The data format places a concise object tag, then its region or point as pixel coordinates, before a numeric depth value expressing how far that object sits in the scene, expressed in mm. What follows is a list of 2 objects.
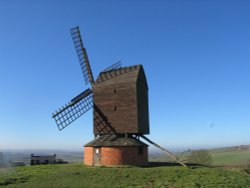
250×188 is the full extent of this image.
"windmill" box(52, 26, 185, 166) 28922
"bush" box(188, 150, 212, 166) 49806
